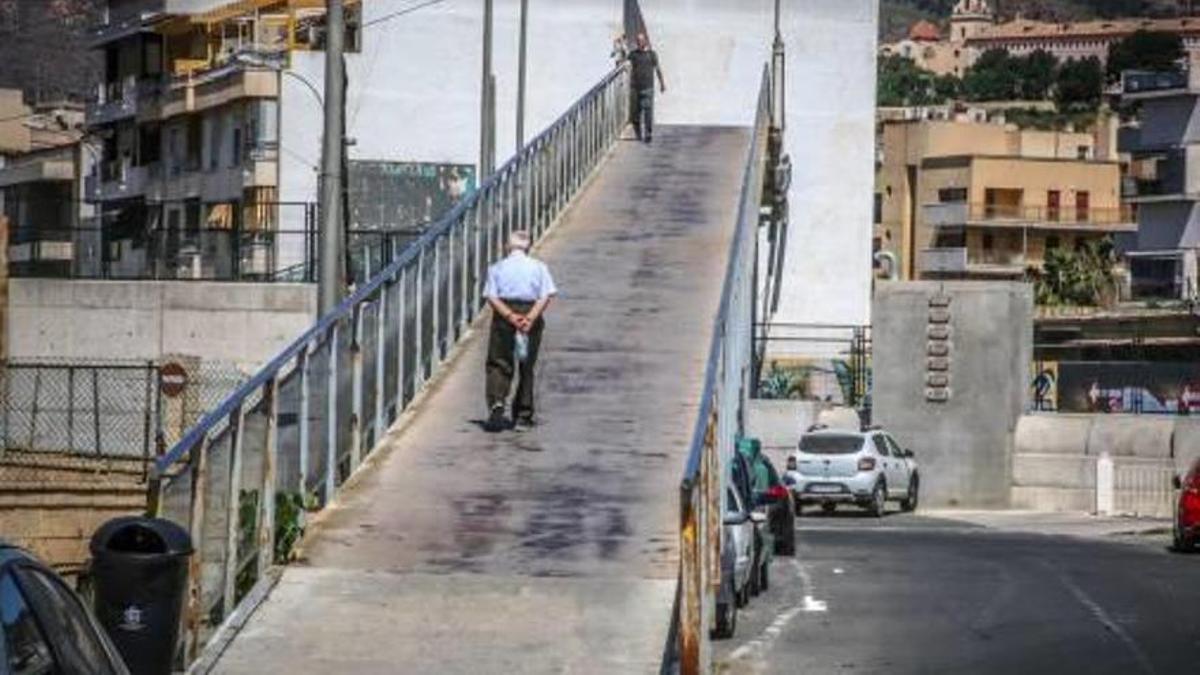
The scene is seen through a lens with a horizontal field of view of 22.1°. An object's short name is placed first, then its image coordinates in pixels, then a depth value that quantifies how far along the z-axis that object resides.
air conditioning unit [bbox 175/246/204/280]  51.68
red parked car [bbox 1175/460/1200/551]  35.06
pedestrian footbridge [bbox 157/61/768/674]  17.25
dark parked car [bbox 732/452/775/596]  25.59
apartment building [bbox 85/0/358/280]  74.81
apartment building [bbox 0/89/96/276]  65.69
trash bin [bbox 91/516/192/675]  15.03
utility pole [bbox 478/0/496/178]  45.50
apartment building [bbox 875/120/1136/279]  130.50
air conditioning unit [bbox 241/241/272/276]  52.53
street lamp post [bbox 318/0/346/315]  28.44
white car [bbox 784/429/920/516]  51.12
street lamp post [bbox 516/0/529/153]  53.30
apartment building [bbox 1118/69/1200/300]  98.44
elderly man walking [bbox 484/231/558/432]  24.03
